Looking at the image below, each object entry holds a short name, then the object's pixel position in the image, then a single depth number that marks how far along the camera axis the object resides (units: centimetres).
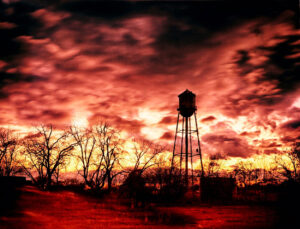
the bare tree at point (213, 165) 5950
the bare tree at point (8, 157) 4500
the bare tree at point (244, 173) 6194
